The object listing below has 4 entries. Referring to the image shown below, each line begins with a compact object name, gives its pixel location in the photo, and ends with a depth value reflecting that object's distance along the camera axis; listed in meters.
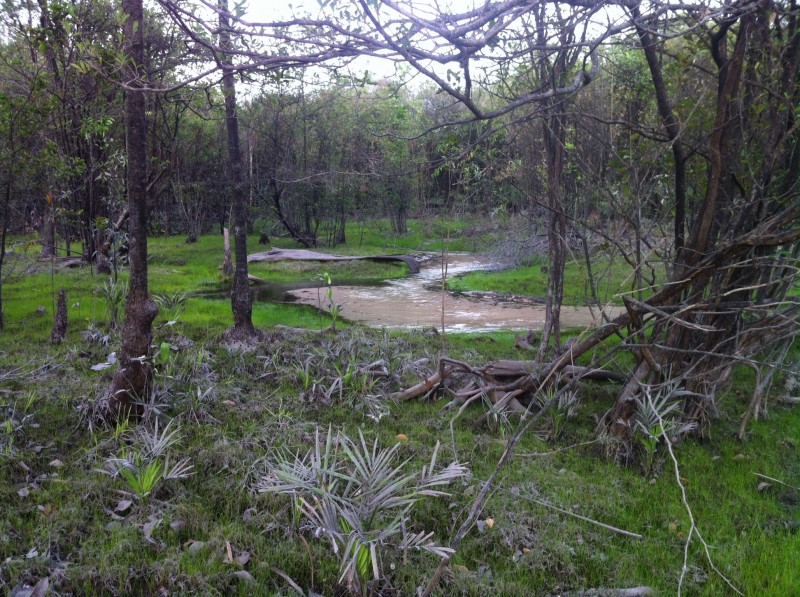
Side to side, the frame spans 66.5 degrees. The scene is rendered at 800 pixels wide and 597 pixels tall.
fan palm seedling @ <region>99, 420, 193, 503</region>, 3.61
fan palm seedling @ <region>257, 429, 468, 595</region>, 2.66
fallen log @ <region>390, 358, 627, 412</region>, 5.53
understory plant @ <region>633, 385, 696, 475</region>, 4.45
